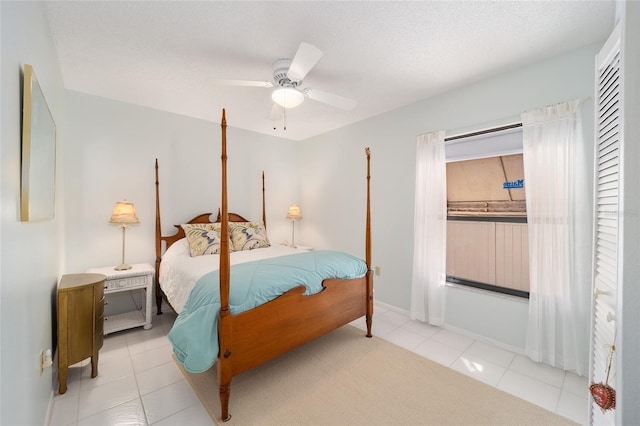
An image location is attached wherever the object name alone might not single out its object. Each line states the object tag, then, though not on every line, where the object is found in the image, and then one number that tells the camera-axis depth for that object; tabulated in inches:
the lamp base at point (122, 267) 109.7
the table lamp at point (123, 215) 108.2
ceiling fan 76.0
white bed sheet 89.3
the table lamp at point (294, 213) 173.2
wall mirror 44.0
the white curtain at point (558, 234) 79.8
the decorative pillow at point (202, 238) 117.0
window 101.7
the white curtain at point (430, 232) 110.3
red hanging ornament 31.4
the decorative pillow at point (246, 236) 129.1
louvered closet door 39.7
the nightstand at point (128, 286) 102.6
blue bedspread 63.6
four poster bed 64.5
